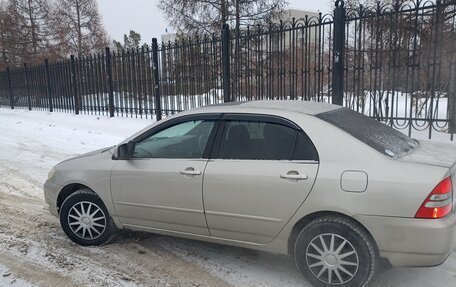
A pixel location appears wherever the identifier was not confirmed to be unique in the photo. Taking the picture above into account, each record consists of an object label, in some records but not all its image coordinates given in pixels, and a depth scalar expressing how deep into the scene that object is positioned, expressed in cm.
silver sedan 289
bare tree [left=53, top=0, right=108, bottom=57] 3247
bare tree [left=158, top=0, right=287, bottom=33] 1800
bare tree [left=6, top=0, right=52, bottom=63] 3183
